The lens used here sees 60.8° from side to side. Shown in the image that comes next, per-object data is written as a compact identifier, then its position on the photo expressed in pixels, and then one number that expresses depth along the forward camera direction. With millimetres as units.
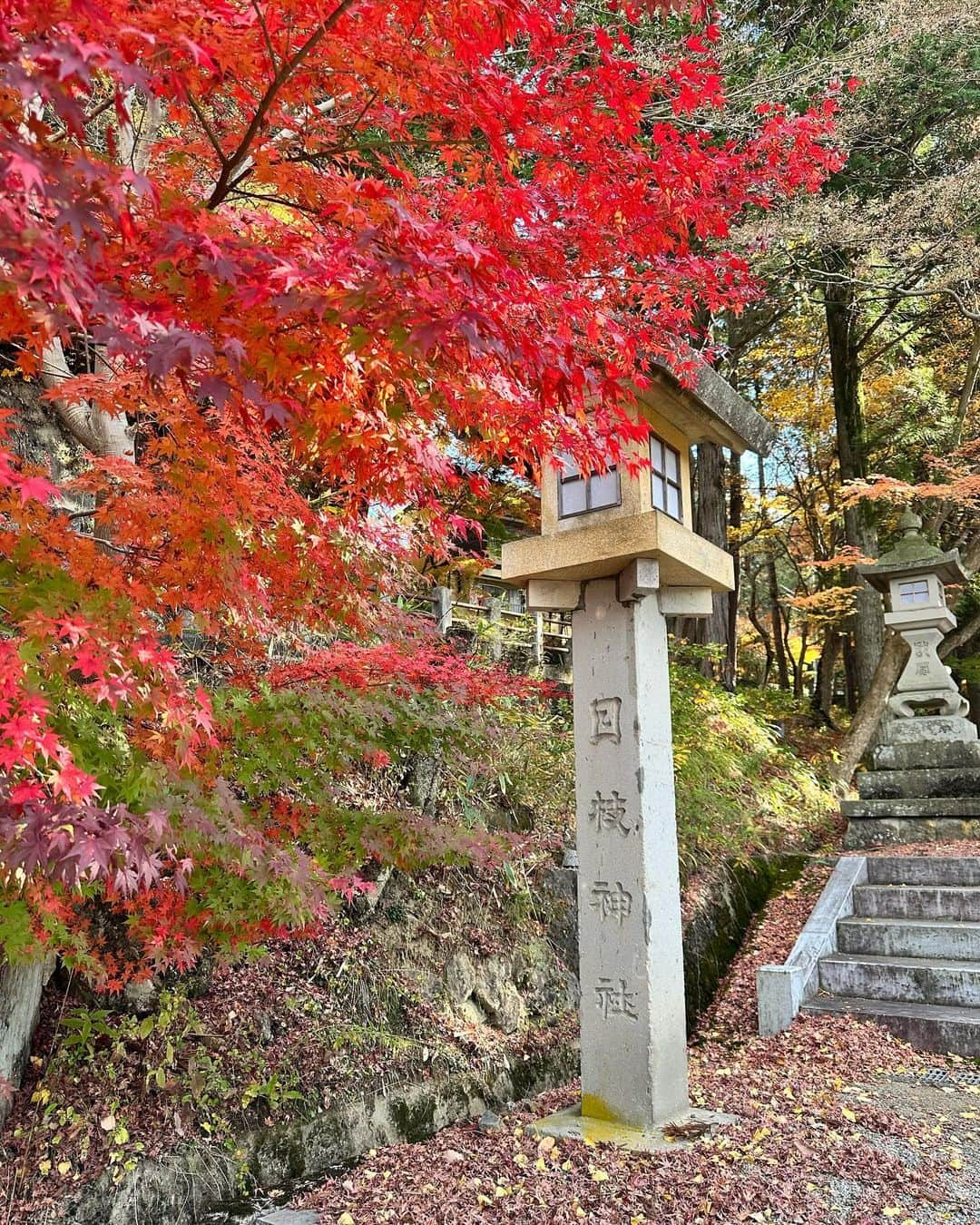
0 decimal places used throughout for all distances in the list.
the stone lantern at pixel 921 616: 9875
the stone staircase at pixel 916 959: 5703
